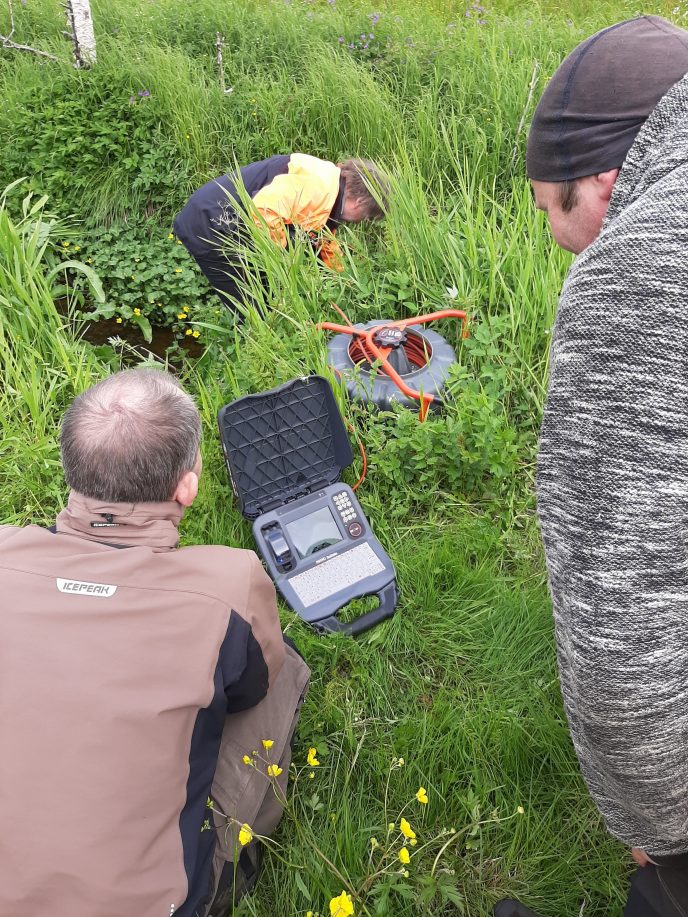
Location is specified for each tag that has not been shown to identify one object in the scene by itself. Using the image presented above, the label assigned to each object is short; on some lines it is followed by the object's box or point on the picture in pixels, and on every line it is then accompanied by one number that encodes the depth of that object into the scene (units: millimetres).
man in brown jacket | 1153
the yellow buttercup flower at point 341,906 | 1178
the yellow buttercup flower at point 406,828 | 1317
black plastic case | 2275
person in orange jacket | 3361
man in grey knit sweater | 833
